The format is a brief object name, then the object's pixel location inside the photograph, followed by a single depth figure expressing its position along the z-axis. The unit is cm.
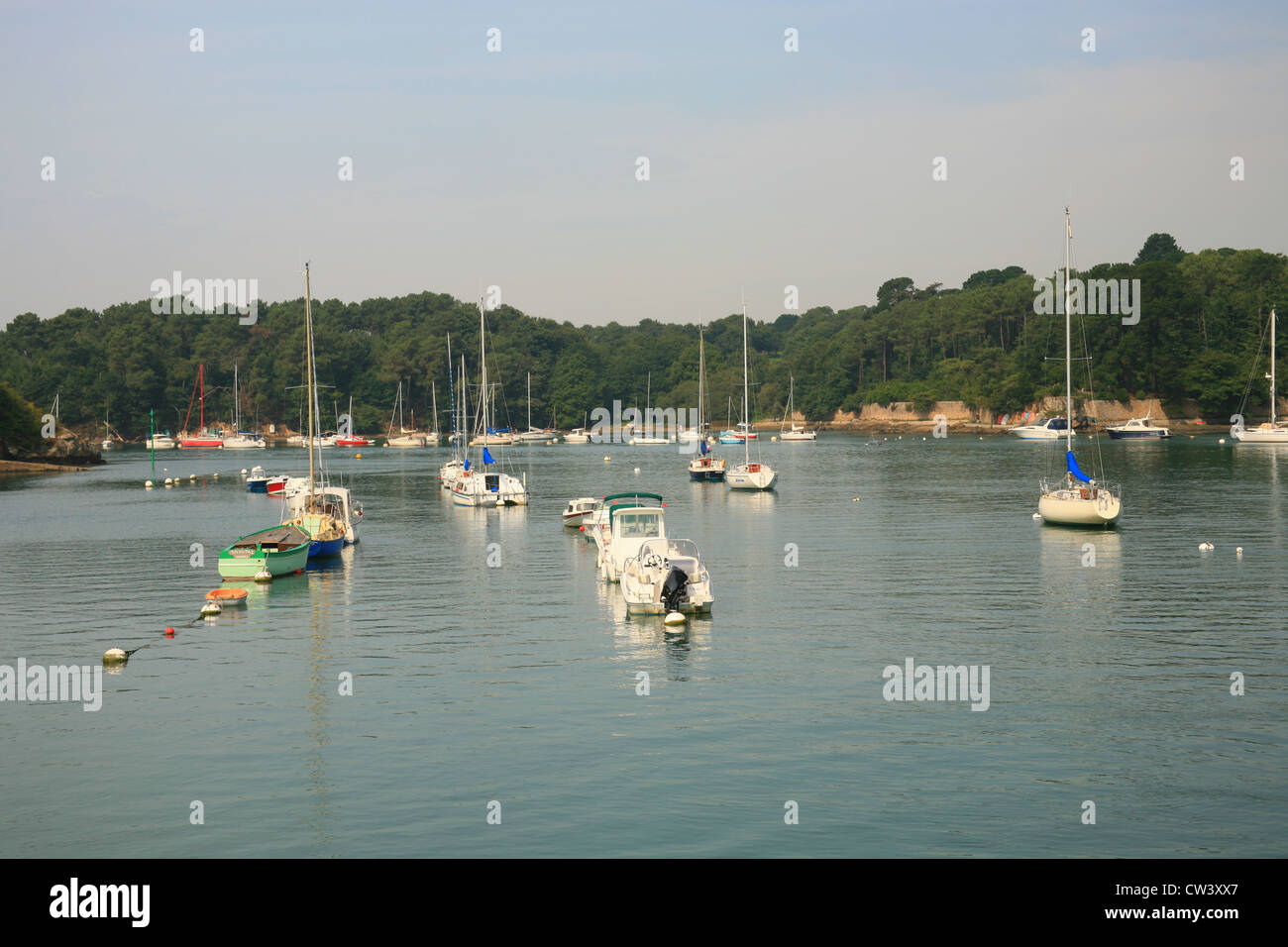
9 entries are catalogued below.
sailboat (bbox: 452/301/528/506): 10350
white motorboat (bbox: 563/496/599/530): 8425
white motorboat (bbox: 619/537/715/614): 4628
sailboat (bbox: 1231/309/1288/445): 17838
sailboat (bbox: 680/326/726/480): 13112
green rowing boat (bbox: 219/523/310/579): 5859
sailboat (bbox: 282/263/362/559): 6588
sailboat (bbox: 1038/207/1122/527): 7388
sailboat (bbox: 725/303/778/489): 11338
